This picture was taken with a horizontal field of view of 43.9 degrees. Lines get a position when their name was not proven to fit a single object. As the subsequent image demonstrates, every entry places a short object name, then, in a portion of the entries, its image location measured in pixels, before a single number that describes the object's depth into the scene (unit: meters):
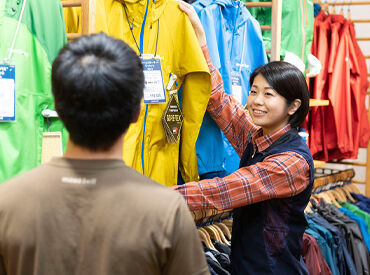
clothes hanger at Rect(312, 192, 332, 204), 3.68
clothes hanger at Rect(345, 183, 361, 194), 4.13
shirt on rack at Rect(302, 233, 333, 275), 2.72
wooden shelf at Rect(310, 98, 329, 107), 3.46
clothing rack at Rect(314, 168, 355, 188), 3.76
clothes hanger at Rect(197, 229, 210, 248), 2.35
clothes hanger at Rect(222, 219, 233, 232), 2.68
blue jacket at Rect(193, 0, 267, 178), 2.33
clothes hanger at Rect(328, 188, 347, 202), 3.88
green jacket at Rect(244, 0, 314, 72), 3.34
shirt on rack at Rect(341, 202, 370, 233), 3.66
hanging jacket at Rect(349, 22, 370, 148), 4.31
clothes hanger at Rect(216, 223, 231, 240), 2.57
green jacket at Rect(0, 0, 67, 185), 1.64
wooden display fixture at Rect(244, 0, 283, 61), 2.73
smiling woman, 1.80
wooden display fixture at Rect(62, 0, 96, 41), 1.76
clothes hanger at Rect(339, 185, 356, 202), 4.00
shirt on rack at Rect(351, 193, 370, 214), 3.83
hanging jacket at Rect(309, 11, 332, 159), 4.04
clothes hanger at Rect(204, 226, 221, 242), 2.47
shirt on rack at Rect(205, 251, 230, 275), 2.15
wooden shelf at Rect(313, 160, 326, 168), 3.54
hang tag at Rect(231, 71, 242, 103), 2.58
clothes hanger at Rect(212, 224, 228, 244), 2.49
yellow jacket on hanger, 2.04
